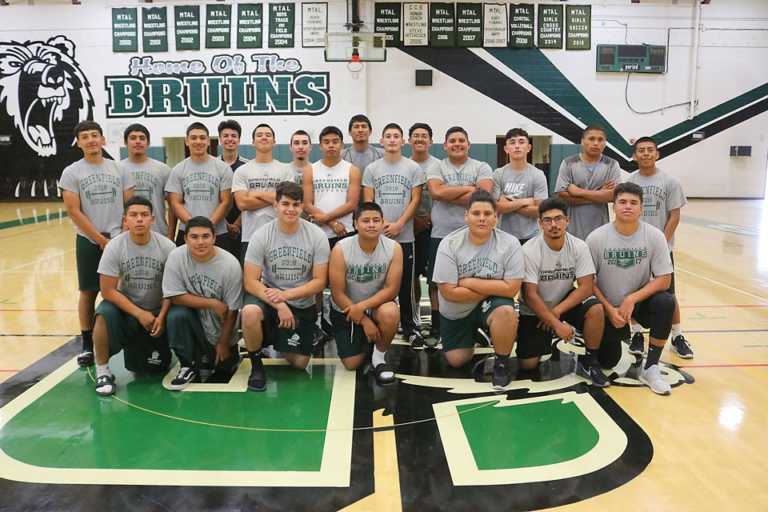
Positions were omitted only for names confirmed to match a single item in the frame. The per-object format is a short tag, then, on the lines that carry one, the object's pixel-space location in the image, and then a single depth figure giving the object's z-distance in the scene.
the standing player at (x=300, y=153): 4.57
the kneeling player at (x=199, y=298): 3.51
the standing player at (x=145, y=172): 4.23
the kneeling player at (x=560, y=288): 3.56
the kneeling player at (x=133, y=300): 3.50
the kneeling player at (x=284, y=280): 3.62
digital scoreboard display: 13.45
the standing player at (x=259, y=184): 4.34
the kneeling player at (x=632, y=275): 3.58
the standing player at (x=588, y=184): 4.45
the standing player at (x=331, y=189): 4.33
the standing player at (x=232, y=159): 4.81
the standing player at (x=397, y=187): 4.31
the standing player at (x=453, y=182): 4.34
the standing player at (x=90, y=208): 3.90
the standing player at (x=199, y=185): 4.35
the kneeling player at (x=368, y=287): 3.68
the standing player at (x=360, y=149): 4.59
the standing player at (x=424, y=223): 4.58
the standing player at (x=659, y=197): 4.20
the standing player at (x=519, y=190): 4.34
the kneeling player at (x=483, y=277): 3.54
